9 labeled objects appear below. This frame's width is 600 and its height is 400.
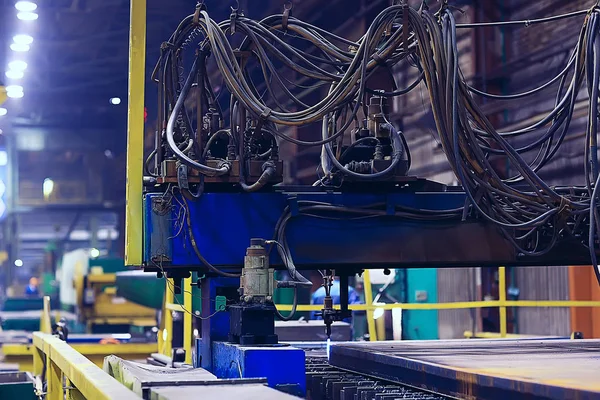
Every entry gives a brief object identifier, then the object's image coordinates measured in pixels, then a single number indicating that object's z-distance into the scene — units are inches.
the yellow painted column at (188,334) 285.1
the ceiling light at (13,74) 827.4
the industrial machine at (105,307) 607.8
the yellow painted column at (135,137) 161.0
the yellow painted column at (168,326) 324.5
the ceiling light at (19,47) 722.8
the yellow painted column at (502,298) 314.5
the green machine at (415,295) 466.6
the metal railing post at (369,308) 319.3
